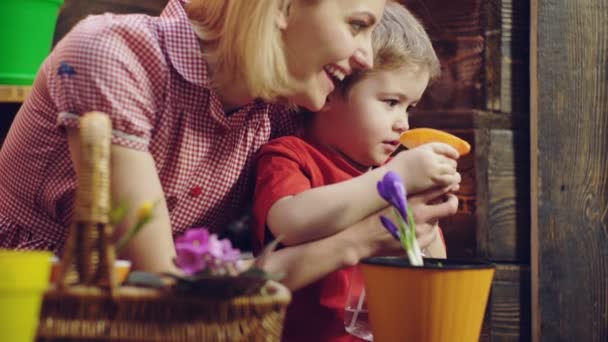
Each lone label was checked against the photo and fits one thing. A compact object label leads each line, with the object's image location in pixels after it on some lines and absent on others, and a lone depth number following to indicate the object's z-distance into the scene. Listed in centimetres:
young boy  182
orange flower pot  161
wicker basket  139
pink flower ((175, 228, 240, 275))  145
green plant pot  208
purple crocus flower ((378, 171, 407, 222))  167
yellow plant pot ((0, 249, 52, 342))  134
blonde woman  175
